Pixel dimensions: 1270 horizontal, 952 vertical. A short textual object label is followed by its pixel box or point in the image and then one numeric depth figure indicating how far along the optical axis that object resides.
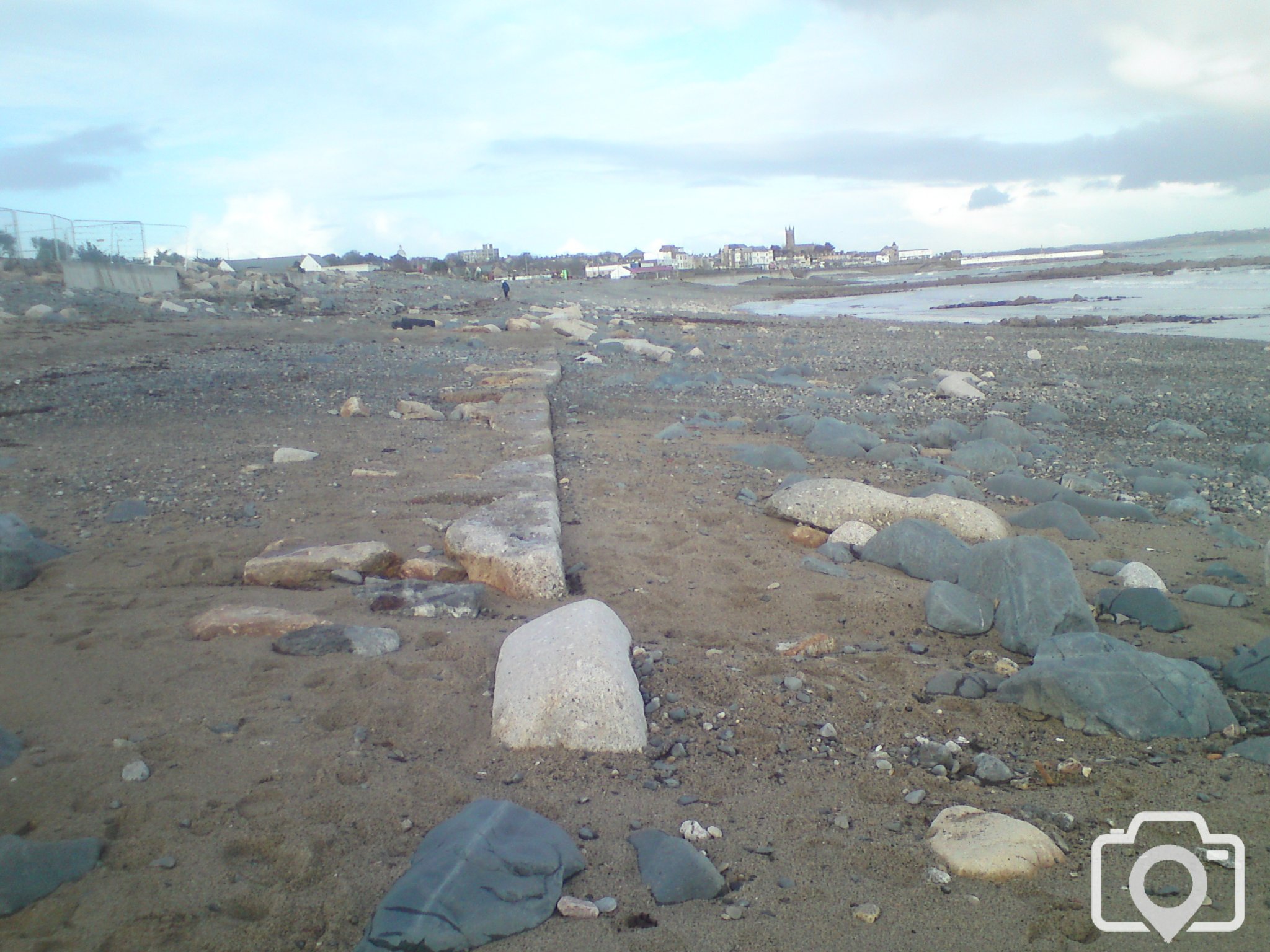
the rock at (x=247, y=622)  3.10
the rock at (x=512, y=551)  3.71
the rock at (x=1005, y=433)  7.66
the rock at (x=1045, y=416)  8.73
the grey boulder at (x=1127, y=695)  2.63
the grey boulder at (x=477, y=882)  1.70
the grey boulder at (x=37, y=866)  1.74
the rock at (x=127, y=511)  4.48
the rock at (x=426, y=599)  3.46
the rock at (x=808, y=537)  4.61
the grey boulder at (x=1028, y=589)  3.37
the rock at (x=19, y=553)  3.51
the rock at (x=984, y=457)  6.80
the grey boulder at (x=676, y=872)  1.89
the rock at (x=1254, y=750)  2.41
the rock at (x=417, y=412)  7.39
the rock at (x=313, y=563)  3.69
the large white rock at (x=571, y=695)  2.53
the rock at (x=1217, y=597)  3.84
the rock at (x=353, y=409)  7.28
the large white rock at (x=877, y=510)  4.80
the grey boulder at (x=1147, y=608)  3.57
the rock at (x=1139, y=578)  4.06
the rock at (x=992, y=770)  2.41
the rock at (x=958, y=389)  10.26
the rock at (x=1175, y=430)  8.02
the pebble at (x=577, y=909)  1.82
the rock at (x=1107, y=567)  4.30
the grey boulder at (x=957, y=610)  3.51
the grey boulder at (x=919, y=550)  4.16
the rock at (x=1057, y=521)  4.98
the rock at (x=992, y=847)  1.94
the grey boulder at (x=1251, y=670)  2.90
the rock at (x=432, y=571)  3.85
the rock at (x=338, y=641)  3.02
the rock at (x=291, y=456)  5.66
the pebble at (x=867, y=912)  1.81
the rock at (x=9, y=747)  2.21
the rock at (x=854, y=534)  4.53
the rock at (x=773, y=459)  6.25
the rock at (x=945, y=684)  2.98
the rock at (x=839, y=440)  6.89
